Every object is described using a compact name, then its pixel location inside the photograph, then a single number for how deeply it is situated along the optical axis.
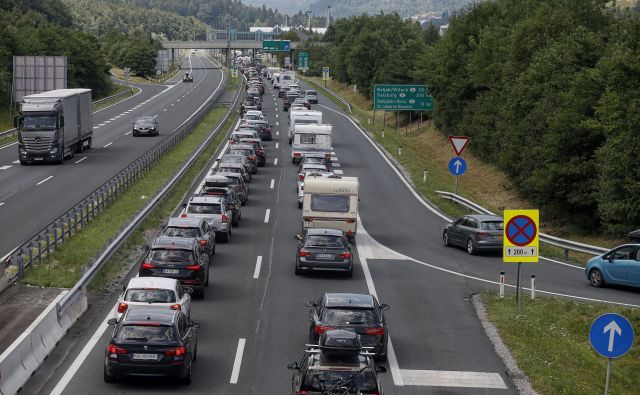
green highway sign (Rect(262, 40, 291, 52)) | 198.49
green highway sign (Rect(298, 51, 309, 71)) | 181.88
